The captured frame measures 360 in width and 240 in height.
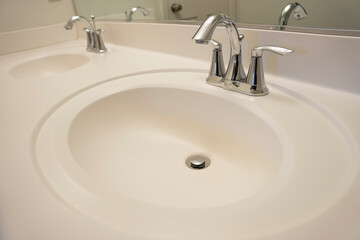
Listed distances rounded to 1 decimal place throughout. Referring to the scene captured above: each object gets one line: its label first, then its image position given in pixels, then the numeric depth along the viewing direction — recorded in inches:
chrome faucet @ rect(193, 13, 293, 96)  21.6
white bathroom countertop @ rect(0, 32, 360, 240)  11.8
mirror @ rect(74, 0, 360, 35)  23.9
